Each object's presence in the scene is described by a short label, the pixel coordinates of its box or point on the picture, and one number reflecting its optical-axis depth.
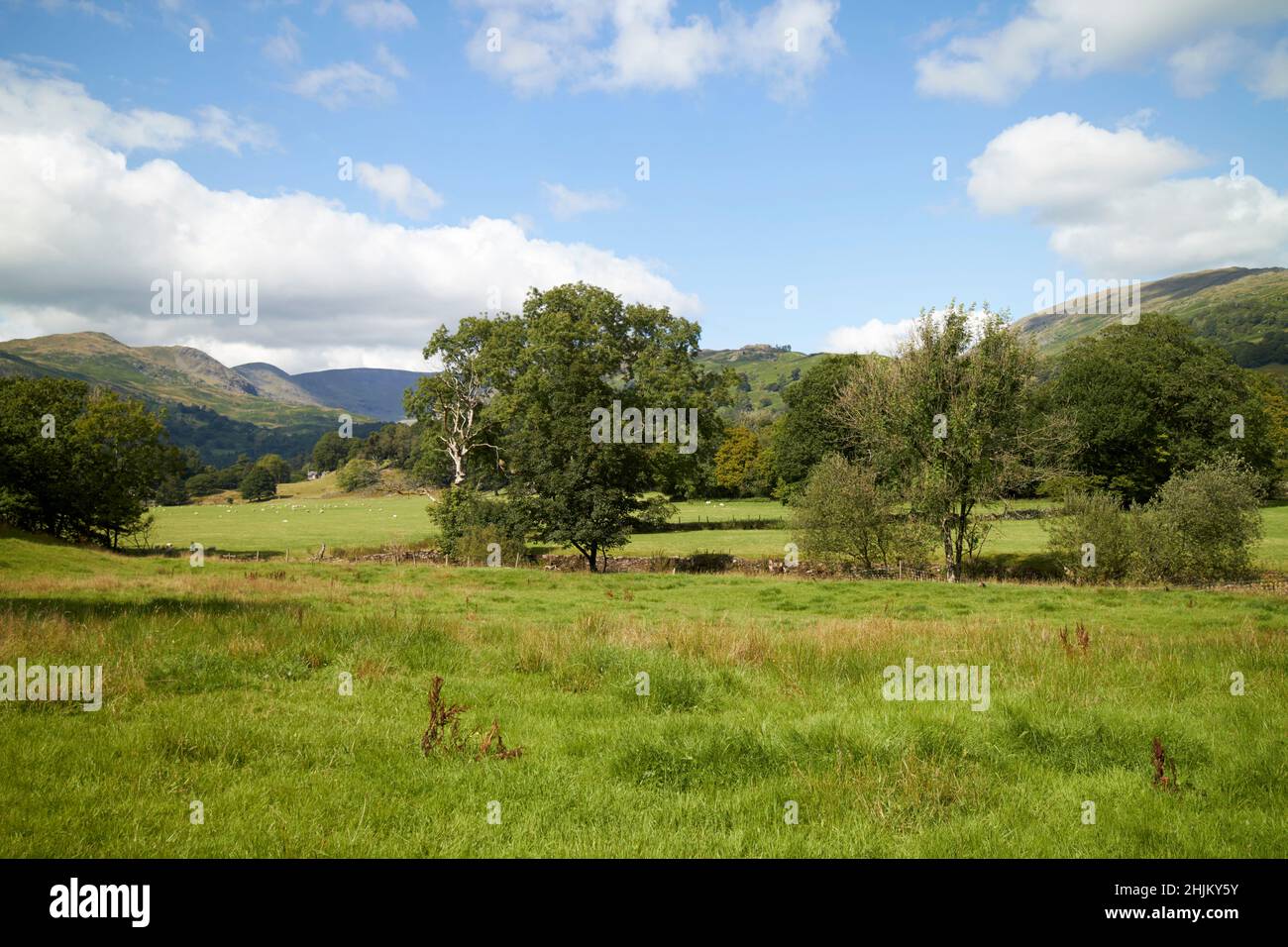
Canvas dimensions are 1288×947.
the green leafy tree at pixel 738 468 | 99.44
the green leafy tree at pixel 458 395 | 57.56
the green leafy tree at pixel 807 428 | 76.06
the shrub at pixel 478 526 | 43.28
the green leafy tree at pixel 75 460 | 45.41
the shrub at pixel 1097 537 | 32.56
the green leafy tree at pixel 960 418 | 34.72
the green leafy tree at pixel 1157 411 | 58.50
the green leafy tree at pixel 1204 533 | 31.42
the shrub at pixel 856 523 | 36.78
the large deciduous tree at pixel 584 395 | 40.44
